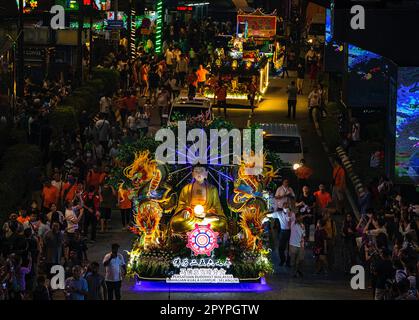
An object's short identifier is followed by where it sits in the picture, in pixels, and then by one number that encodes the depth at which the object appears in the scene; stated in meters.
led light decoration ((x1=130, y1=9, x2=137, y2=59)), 57.92
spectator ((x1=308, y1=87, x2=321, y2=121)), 44.03
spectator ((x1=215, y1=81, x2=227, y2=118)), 45.53
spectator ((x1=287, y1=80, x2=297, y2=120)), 45.00
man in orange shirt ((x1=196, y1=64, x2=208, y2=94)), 48.50
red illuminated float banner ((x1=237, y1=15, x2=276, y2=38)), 63.45
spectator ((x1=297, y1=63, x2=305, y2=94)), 52.81
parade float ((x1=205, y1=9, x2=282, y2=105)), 48.03
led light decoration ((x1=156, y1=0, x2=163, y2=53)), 61.58
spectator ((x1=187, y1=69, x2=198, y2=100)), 45.47
